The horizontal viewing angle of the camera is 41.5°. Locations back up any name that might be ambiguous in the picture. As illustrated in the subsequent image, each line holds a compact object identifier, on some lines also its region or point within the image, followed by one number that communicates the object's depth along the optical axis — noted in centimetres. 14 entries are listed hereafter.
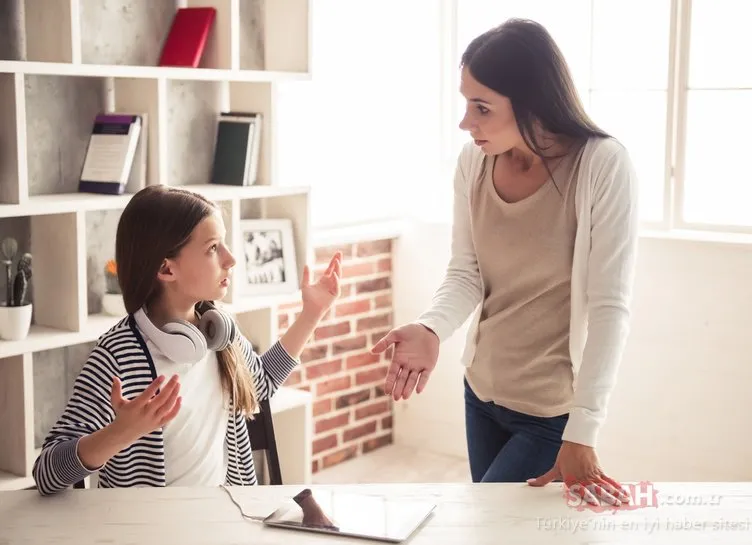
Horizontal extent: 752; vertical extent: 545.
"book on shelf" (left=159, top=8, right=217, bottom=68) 317
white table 156
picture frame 340
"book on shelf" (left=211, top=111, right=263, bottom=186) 332
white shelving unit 271
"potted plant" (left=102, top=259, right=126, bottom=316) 303
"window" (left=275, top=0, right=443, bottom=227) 404
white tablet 157
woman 196
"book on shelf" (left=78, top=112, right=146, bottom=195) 293
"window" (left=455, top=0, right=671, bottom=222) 383
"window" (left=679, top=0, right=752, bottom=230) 365
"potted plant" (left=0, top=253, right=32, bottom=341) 270
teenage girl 201
